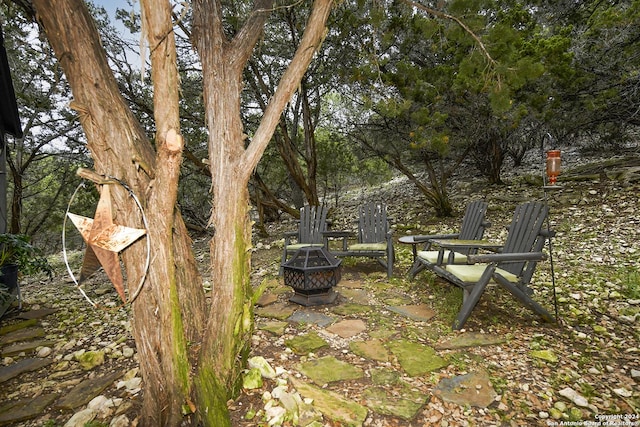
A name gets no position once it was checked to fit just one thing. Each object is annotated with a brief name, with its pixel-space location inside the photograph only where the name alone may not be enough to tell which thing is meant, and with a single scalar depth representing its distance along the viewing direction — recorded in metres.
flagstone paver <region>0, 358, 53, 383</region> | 2.54
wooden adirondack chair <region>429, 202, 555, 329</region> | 2.80
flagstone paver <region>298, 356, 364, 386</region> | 2.15
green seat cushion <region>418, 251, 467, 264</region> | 3.56
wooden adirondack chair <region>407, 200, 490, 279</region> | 3.75
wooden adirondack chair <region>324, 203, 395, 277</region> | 4.35
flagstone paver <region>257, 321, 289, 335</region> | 2.80
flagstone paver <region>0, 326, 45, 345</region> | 3.17
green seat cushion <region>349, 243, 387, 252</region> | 4.36
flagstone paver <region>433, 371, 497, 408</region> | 1.93
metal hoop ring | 1.48
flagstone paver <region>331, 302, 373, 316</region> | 3.22
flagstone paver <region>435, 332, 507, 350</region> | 2.54
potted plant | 3.79
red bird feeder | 3.00
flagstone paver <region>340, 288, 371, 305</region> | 3.55
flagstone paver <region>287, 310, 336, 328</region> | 3.01
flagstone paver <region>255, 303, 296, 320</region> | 3.20
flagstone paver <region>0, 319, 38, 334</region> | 3.39
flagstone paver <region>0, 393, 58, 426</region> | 2.02
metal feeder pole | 2.80
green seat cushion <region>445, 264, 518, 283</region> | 2.90
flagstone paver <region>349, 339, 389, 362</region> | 2.41
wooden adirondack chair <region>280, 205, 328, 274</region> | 4.80
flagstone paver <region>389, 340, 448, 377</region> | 2.24
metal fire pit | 3.38
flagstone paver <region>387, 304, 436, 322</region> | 3.07
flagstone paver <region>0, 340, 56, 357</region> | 2.93
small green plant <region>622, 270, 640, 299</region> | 3.14
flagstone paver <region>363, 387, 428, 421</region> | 1.84
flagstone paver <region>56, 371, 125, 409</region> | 2.10
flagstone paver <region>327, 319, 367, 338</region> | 2.79
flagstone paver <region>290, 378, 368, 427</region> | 1.78
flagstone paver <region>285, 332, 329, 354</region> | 2.50
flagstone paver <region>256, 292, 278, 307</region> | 3.56
